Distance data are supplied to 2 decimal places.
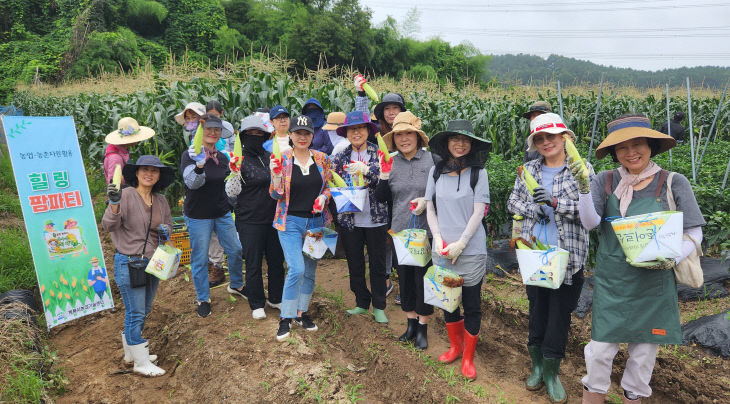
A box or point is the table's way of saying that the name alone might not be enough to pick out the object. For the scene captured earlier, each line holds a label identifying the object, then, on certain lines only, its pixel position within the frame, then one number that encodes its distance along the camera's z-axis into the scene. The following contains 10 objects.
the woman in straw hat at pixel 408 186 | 3.84
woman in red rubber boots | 3.32
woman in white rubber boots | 3.66
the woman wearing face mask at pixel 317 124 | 5.15
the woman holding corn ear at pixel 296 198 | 3.96
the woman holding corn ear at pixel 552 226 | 2.98
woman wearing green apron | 2.57
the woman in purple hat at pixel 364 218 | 4.07
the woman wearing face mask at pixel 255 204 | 4.16
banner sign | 4.35
